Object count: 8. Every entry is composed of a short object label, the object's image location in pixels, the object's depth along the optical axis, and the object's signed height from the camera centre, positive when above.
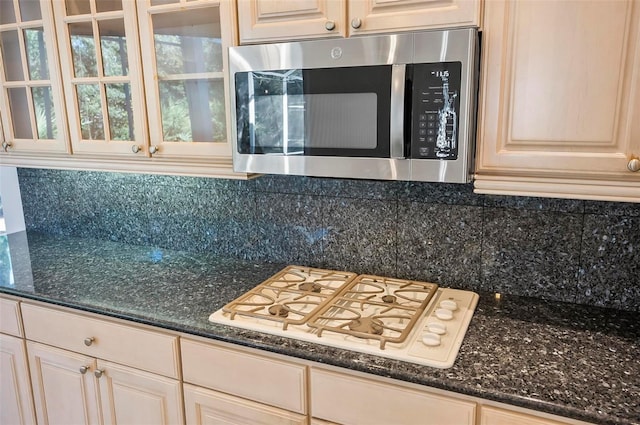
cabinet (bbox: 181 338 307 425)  1.28 -0.73
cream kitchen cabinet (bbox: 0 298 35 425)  1.76 -0.91
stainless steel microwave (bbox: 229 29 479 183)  1.21 +0.02
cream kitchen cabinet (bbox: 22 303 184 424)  1.48 -0.81
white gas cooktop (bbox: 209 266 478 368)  1.22 -0.56
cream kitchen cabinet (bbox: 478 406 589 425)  1.02 -0.65
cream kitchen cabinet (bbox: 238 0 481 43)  1.20 +0.26
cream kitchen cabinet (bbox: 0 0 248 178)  1.57 +0.12
